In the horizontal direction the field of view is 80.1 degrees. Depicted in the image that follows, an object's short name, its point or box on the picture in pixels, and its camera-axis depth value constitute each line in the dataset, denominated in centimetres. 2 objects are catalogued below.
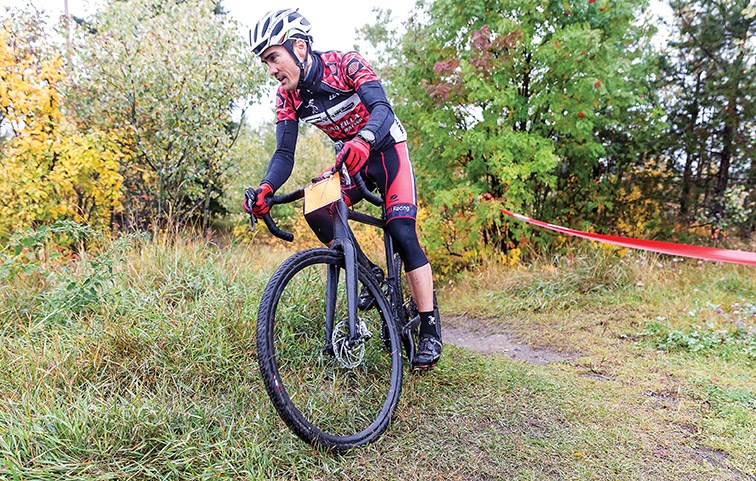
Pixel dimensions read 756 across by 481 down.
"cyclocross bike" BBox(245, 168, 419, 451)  175
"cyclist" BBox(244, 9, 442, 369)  211
